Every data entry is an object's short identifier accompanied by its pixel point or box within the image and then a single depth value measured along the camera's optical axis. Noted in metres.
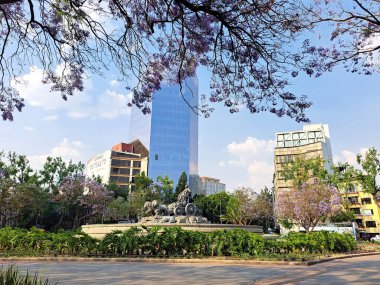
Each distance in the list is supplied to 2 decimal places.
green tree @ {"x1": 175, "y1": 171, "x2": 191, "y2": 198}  68.25
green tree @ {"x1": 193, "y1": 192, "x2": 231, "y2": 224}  57.25
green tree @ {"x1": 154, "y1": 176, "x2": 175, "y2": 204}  51.44
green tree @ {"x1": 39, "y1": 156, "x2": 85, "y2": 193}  42.34
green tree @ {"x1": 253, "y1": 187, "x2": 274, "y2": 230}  45.03
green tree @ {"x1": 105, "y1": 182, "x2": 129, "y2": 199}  57.75
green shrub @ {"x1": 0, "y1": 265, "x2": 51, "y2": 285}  3.93
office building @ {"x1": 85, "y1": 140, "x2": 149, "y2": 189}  85.44
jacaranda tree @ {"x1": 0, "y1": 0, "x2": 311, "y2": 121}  6.18
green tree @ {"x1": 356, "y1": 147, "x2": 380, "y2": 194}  30.17
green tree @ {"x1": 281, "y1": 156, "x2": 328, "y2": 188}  38.88
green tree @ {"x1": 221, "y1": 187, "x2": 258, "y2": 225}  44.81
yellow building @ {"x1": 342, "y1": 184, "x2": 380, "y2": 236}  57.47
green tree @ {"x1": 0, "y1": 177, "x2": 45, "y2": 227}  31.29
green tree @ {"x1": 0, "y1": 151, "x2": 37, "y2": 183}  35.50
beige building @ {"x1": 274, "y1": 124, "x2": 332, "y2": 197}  71.56
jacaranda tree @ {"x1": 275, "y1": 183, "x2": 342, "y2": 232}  25.42
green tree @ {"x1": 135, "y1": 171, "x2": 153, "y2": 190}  55.90
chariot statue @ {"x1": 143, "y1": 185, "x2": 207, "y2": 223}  16.83
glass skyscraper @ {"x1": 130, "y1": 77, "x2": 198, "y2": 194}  92.75
